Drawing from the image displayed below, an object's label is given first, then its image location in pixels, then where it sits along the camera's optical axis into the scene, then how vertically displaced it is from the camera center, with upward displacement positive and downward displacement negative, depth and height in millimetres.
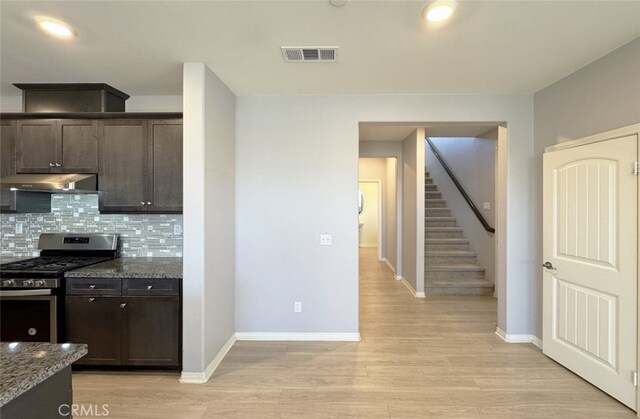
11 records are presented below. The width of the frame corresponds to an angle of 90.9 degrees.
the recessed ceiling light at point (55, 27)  2014 +1227
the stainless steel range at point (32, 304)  2539 -748
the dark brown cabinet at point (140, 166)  2932 +430
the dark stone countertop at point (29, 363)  863 -478
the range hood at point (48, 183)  2707 +255
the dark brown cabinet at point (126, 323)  2619 -928
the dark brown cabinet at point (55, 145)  2949 +627
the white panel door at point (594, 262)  2244 -407
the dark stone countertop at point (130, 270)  2619 -497
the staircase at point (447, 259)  5223 -867
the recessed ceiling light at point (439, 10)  1801 +1196
